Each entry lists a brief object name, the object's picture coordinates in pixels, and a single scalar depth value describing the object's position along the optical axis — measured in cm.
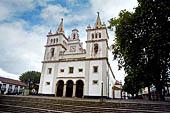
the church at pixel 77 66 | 2245
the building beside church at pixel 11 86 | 4321
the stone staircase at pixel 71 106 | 1040
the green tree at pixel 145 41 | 1263
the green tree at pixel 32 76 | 5516
